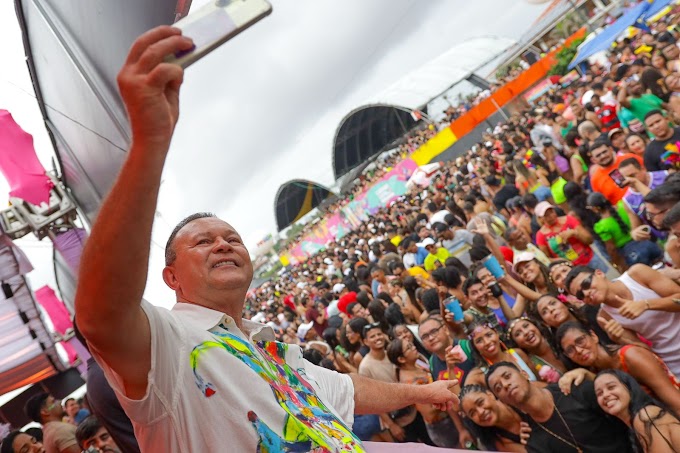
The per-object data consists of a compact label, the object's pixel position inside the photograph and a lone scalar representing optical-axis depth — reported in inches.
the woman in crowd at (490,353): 125.0
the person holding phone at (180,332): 31.9
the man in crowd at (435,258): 266.2
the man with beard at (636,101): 239.3
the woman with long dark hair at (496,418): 110.3
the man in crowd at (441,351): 139.0
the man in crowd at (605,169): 195.2
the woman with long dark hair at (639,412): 83.9
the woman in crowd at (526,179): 292.6
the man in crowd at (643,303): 111.5
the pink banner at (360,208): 877.8
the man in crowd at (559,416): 98.1
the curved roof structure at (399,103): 1355.8
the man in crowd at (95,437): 132.1
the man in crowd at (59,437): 149.0
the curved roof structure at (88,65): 80.7
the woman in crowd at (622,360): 96.4
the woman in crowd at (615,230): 171.8
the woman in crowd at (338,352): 214.1
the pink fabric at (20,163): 141.9
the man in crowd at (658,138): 190.7
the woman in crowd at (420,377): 140.4
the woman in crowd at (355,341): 211.4
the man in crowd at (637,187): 164.7
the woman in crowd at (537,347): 125.1
